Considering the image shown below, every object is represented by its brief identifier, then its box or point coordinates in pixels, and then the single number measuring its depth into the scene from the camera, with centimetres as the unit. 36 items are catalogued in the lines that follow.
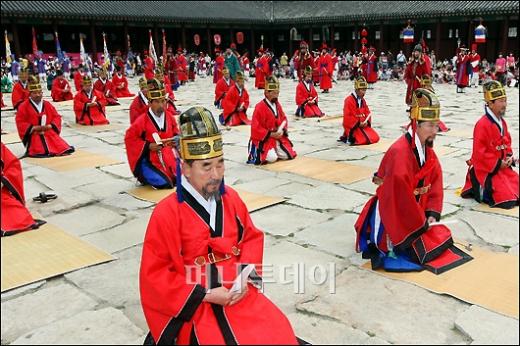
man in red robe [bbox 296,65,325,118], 1216
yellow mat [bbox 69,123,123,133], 1120
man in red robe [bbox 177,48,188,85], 2289
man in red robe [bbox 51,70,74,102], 1605
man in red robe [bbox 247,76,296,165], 770
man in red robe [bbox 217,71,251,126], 1112
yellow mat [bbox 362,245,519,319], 337
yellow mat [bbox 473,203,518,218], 512
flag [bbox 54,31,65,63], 2159
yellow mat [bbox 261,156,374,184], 678
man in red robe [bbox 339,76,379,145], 884
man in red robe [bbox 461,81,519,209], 525
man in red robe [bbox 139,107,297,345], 248
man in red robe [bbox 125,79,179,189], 629
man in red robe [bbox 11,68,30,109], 1210
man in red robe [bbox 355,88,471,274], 379
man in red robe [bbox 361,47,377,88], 2184
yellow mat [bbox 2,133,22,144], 994
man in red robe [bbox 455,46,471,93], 1725
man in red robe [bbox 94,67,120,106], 1508
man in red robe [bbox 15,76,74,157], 842
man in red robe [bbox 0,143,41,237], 489
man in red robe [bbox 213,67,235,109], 1339
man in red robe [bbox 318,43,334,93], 1894
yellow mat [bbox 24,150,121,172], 782
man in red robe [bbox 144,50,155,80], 1917
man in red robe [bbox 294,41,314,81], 1845
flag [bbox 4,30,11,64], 1721
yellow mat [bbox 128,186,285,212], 567
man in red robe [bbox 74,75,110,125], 1183
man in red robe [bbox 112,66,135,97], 1720
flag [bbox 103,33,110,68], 1420
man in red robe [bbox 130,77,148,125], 862
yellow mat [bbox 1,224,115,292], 398
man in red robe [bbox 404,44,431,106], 1246
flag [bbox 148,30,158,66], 1288
